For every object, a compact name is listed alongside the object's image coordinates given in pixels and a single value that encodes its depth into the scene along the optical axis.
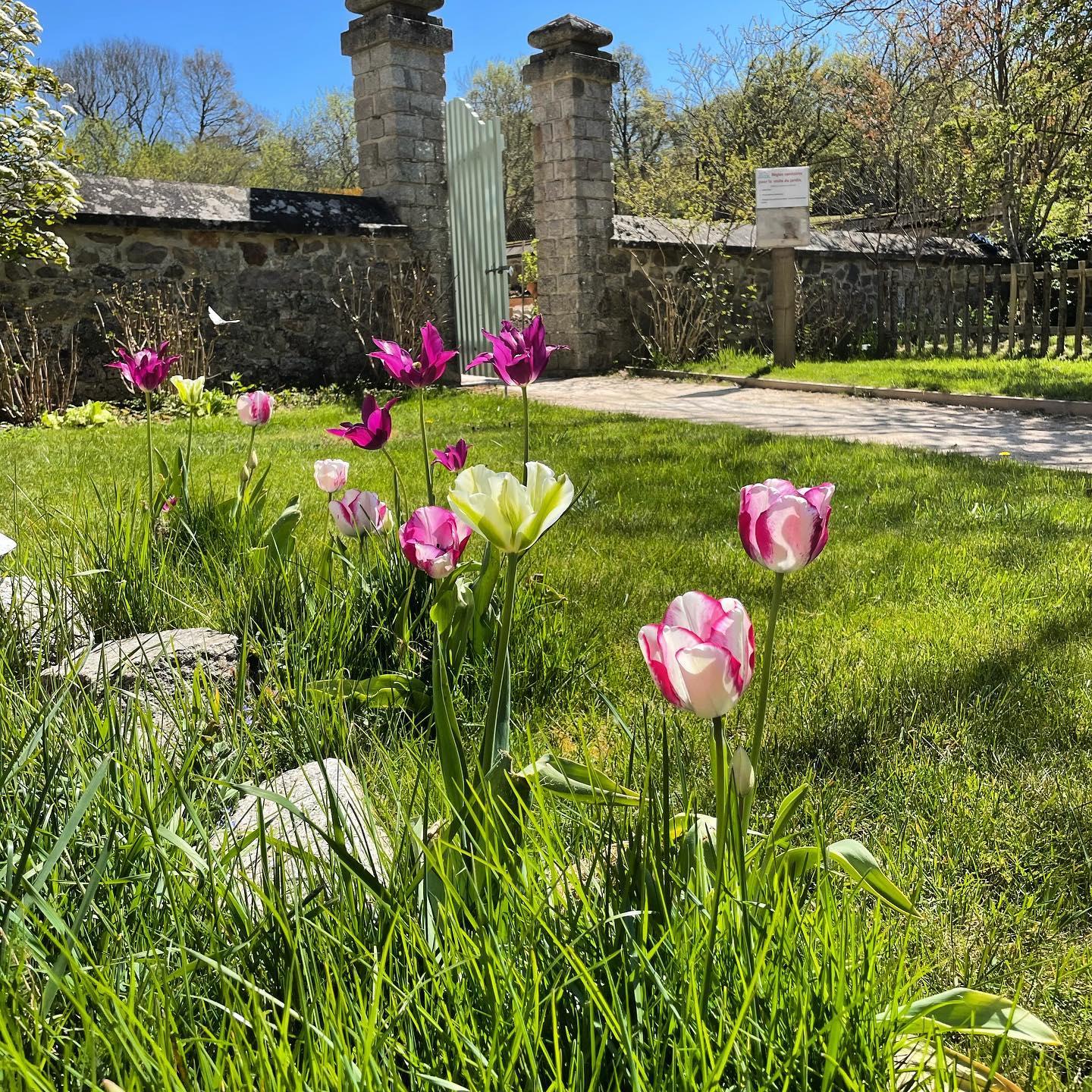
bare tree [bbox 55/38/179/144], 39.19
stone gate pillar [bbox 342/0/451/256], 10.74
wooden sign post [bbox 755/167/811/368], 10.81
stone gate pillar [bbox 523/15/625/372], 11.64
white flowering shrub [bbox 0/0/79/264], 7.50
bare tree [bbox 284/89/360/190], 38.75
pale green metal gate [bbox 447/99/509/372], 12.52
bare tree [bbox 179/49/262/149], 40.12
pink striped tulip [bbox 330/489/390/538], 2.35
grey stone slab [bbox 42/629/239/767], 1.76
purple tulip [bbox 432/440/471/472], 2.34
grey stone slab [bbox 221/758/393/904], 1.21
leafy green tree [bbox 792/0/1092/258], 10.06
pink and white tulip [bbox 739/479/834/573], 1.14
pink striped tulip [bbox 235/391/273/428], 2.91
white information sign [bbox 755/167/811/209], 10.80
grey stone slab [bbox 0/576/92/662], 2.20
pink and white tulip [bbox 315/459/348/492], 2.56
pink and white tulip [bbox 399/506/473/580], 1.89
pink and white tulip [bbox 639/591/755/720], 1.05
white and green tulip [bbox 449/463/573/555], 1.15
